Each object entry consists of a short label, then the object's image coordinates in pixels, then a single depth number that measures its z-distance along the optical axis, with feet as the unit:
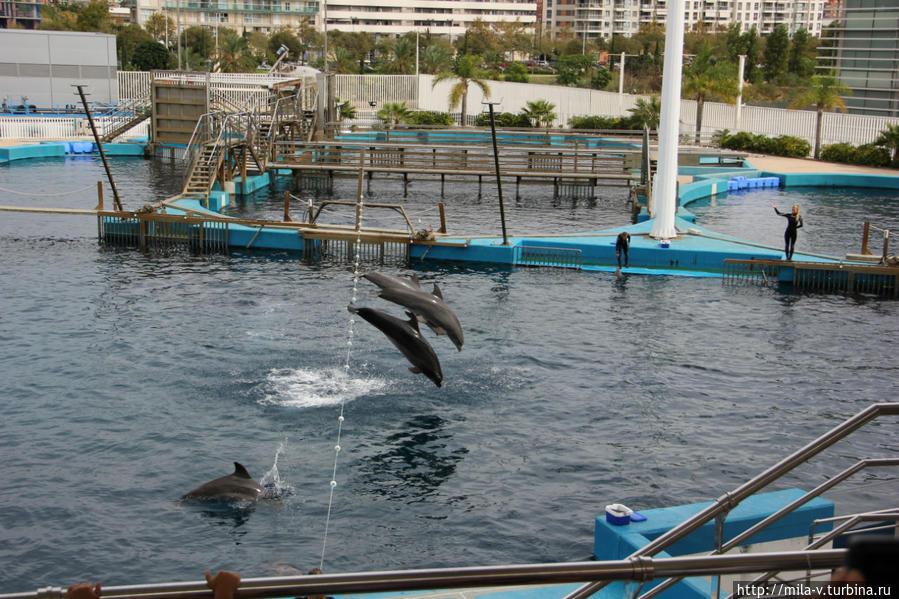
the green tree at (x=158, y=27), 385.91
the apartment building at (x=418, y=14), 476.95
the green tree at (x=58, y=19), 332.94
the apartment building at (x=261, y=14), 448.24
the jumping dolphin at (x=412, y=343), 50.75
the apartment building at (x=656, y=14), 546.26
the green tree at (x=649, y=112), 199.31
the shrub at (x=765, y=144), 187.32
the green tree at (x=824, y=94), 178.40
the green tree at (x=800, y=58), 326.65
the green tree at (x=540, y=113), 207.41
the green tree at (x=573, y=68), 314.55
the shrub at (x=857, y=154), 173.47
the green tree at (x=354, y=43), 399.65
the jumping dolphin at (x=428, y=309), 51.78
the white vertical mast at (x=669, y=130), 91.19
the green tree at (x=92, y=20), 333.21
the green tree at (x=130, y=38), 302.25
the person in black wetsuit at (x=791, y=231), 86.94
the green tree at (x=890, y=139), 170.91
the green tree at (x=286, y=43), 380.78
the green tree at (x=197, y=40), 349.49
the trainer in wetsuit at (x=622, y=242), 90.17
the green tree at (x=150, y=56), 272.92
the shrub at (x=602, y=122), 207.31
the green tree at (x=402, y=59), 287.26
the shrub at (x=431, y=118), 215.51
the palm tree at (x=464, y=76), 203.92
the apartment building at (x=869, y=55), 242.17
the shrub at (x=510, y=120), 209.97
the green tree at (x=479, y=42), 428.56
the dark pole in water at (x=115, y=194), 100.75
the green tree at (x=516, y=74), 293.02
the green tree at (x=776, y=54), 326.03
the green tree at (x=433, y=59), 292.20
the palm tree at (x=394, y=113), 203.62
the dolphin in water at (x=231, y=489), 43.01
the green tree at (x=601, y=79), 303.68
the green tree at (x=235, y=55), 290.97
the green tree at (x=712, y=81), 193.67
